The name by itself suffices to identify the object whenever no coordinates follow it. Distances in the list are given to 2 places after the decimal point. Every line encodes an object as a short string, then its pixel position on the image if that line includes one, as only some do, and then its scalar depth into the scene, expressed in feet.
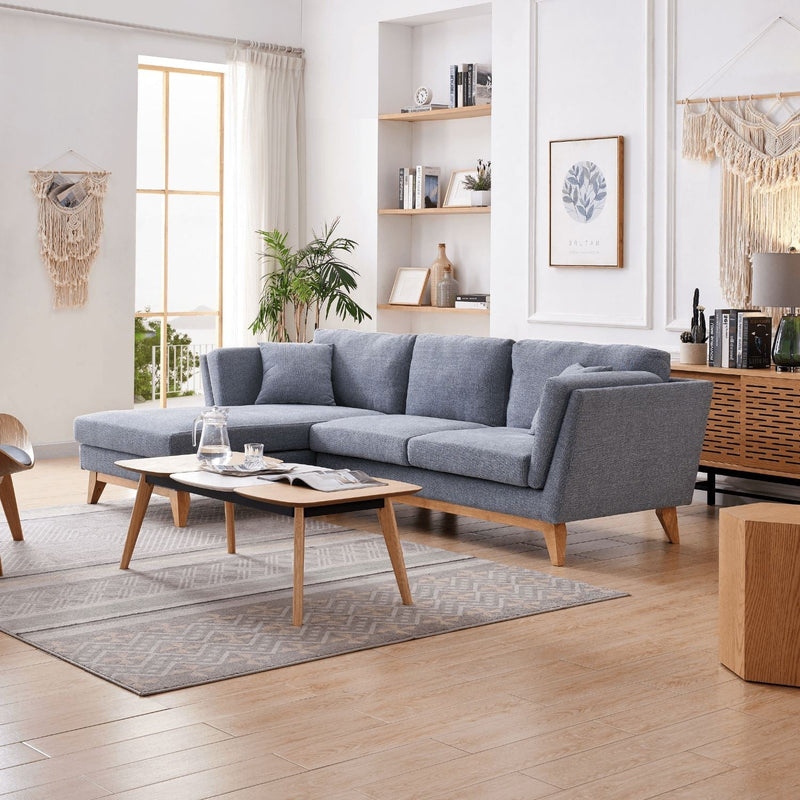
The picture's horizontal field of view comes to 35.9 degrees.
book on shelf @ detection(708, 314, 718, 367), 19.66
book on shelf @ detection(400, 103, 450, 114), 26.25
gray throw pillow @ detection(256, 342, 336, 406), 21.68
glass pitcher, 14.84
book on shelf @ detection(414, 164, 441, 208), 26.48
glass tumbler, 14.83
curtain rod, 24.33
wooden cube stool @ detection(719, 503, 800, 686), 11.09
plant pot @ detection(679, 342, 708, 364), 19.98
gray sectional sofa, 16.11
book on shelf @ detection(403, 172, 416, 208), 26.68
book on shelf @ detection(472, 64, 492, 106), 25.16
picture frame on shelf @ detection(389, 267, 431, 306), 26.73
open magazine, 13.74
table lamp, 18.48
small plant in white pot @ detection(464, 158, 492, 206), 25.09
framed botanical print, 22.11
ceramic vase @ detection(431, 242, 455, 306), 26.35
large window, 27.73
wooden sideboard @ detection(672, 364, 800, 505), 18.44
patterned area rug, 12.01
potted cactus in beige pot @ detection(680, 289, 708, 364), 19.99
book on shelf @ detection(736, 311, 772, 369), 19.07
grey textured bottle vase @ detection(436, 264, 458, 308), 26.16
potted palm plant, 26.76
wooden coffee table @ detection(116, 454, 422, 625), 12.99
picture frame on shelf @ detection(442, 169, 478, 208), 25.85
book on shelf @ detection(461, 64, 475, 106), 25.30
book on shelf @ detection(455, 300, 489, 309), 25.20
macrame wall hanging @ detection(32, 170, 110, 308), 24.86
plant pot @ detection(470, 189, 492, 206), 25.08
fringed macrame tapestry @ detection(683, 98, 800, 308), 19.49
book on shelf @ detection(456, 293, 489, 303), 25.32
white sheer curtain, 27.71
